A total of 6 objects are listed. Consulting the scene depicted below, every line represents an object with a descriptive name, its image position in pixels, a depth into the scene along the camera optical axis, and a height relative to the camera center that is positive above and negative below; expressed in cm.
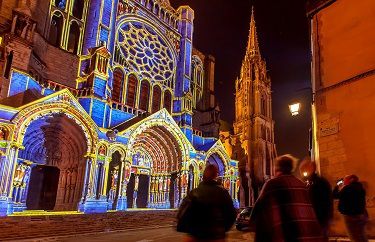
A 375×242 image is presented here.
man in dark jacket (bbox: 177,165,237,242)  366 -24
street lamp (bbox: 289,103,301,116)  1105 +319
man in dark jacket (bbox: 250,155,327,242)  309 -16
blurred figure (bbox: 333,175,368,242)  571 -15
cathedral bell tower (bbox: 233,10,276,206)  3553 +828
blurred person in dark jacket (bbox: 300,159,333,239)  453 +2
